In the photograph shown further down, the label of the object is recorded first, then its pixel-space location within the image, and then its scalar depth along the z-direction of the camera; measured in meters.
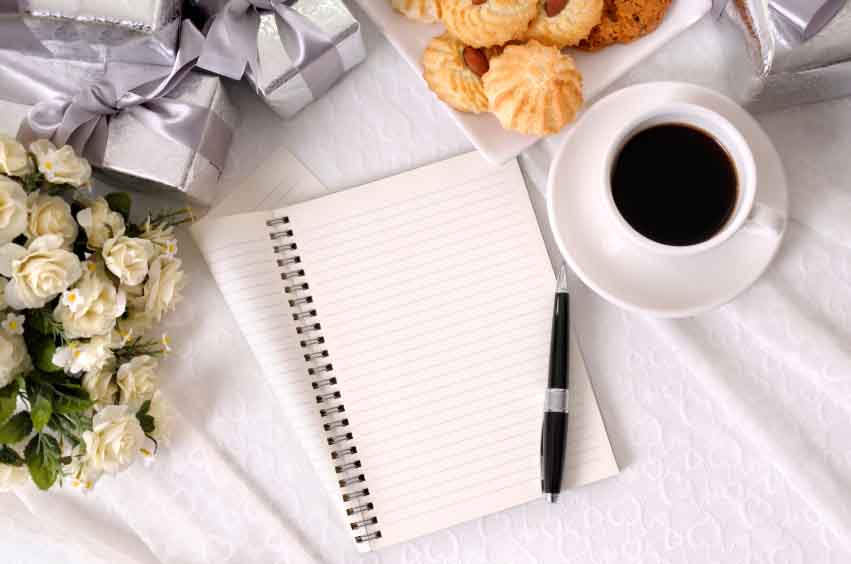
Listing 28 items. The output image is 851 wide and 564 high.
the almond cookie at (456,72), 0.66
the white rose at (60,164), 0.62
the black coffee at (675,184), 0.64
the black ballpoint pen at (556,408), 0.70
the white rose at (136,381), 0.68
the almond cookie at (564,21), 0.64
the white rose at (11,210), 0.58
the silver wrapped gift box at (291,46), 0.68
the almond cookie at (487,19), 0.63
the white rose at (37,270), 0.58
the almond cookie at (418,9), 0.69
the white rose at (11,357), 0.59
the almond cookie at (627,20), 0.66
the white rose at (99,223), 0.65
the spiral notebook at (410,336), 0.72
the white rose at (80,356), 0.63
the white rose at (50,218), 0.61
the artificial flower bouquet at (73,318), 0.60
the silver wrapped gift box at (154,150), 0.68
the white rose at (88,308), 0.61
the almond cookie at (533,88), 0.63
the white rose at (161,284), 0.68
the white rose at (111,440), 0.65
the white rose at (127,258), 0.64
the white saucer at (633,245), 0.65
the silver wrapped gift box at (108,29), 0.62
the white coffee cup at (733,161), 0.59
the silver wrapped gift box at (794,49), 0.61
